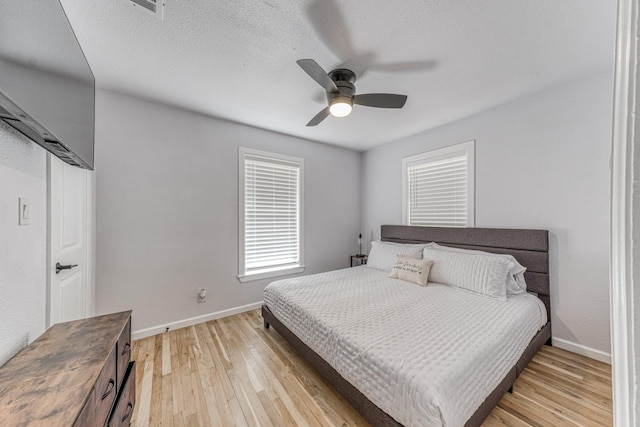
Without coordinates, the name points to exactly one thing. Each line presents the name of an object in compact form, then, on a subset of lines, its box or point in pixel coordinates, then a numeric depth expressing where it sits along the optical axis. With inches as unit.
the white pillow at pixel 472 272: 88.3
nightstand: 165.1
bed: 49.0
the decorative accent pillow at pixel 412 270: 103.3
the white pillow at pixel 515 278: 90.8
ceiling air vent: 56.1
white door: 60.8
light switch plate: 45.7
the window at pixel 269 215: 127.6
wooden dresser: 30.7
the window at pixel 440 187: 118.5
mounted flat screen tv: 31.1
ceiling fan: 77.3
